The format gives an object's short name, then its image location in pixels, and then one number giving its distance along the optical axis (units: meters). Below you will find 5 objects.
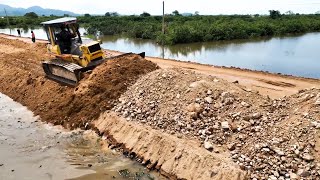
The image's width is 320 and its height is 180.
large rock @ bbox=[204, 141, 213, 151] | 8.31
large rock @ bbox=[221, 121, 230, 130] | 8.77
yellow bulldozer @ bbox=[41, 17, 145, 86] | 13.70
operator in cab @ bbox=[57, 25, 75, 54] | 14.66
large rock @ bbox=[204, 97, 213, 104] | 9.83
